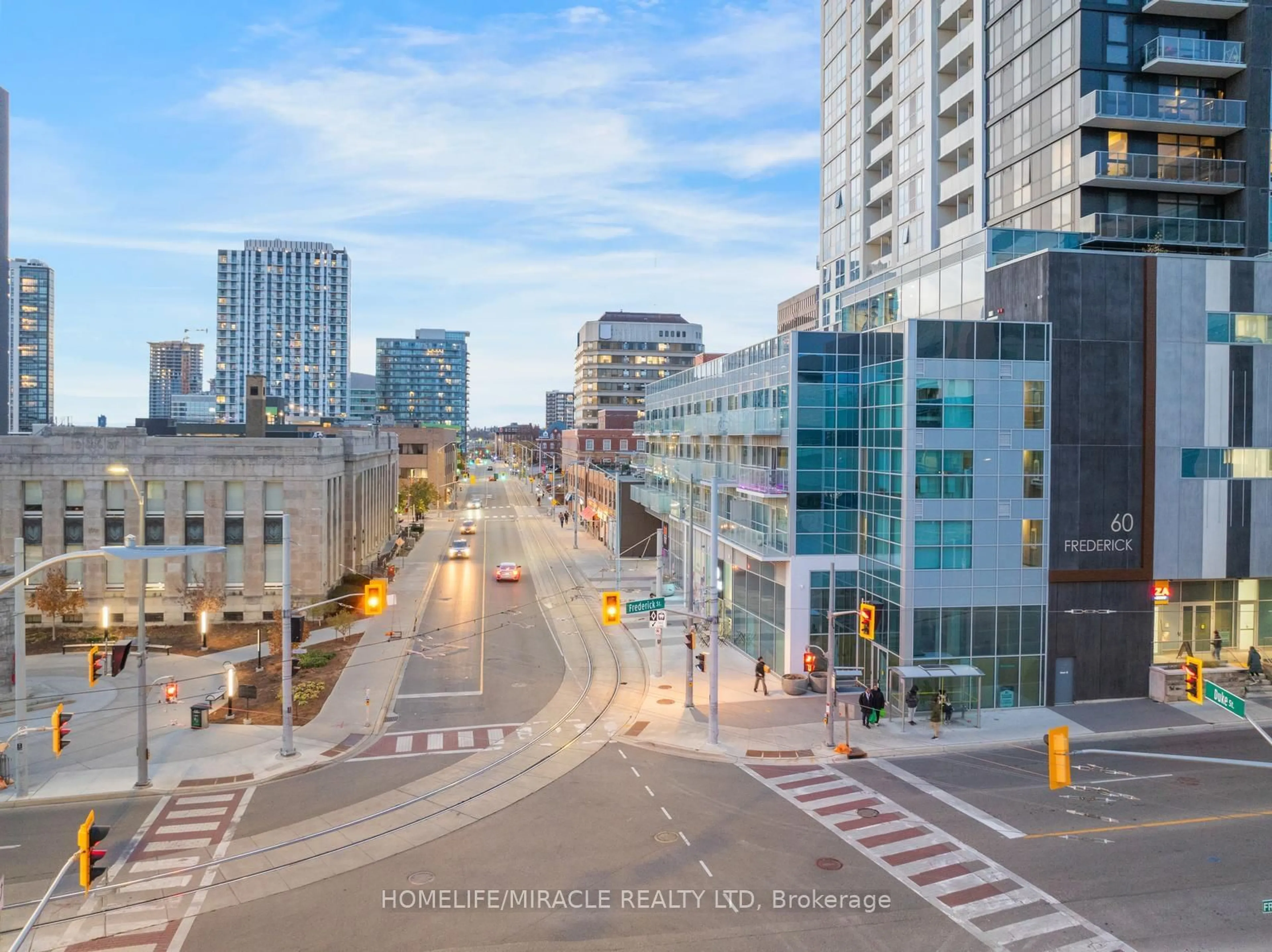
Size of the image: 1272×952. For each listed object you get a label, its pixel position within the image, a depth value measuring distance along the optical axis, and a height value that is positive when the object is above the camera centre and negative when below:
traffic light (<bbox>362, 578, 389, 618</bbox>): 25.98 -4.32
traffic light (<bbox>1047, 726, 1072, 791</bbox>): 15.48 -5.45
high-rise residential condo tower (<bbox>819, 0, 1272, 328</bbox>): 40.94 +17.54
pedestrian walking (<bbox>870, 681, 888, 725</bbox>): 30.00 -8.73
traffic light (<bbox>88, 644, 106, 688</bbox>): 22.77 -5.71
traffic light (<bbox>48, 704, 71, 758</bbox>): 21.81 -7.15
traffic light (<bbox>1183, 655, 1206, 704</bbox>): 19.58 -5.14
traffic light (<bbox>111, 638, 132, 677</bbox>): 21.55 -5.11
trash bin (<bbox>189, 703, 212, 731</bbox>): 29.30 -9.05
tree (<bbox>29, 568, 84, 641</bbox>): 42.75 -7.21
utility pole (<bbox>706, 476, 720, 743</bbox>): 28.19 -6.30
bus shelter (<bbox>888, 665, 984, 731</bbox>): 31.05 -8.40
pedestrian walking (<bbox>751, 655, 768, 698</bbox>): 34.91 -8.73
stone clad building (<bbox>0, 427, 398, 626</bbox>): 46.38 -2.95
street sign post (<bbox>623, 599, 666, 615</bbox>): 30.78 -5.47
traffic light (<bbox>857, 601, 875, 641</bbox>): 26.41 -5.07
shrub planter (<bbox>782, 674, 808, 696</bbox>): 34.91 -9.34
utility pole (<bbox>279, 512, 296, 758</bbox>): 26.88 -6.47
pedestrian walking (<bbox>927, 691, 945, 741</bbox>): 29.26 -8.90
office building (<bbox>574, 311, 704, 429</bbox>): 181.50 +21.96
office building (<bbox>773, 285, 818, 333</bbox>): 164.12 +30.62
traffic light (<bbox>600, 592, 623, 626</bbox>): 29.14 -5.20
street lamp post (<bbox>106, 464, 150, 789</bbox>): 23.95 -7.26
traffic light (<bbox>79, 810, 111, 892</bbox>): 13.81 -6.53
